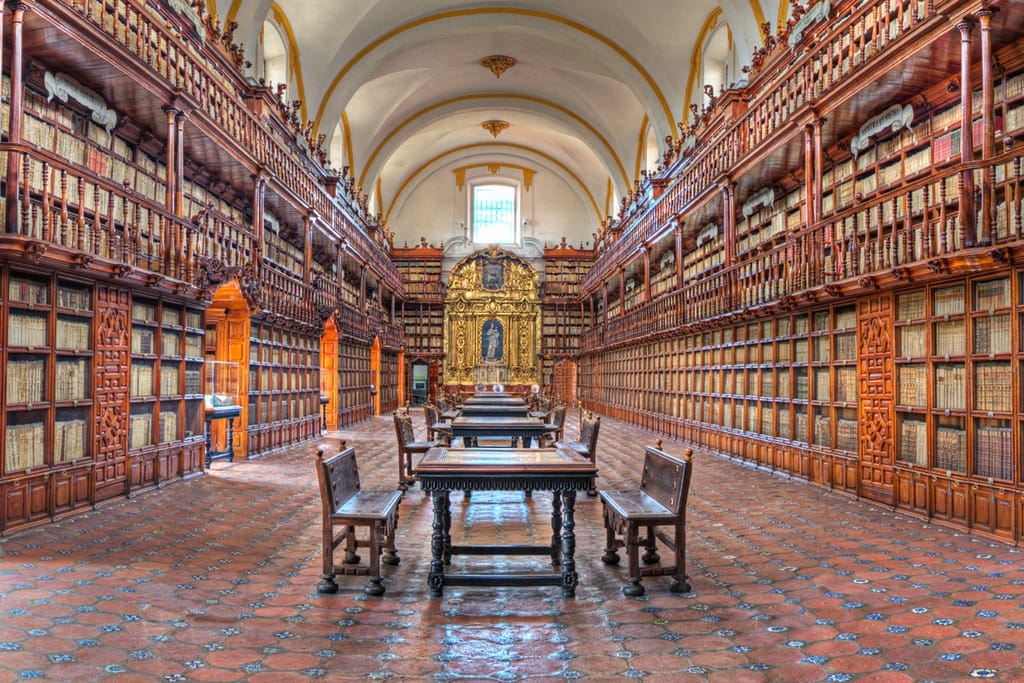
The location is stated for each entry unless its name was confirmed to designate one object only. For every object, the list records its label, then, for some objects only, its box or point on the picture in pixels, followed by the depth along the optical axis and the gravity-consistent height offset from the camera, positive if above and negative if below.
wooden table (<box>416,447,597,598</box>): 3.98 -0.71
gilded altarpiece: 29.03 +1.60
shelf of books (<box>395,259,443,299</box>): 29.36 +3.53
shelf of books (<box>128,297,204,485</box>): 7.50 -0.33
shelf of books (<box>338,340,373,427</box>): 17.20 -0.57
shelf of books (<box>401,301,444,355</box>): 29.28 +1.43
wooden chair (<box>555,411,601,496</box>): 6.96 -0.77
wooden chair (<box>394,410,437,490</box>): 7.40 -0.92
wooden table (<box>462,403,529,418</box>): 11.48 -0.81
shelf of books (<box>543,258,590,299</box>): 29.83 +3.64
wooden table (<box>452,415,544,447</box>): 8.02 -0.76
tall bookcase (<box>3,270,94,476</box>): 5.66 -0.11
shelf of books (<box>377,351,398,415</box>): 23.67 -0.79
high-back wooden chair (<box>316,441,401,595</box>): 4.02 -0.91
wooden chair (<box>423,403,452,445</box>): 8.69 -0.84
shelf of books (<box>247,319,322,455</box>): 10.98 -0.47
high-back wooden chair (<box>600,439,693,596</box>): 4.04 -0.89
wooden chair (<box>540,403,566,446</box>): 9.32 -0.88
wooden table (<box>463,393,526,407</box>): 14.31 -0.85
